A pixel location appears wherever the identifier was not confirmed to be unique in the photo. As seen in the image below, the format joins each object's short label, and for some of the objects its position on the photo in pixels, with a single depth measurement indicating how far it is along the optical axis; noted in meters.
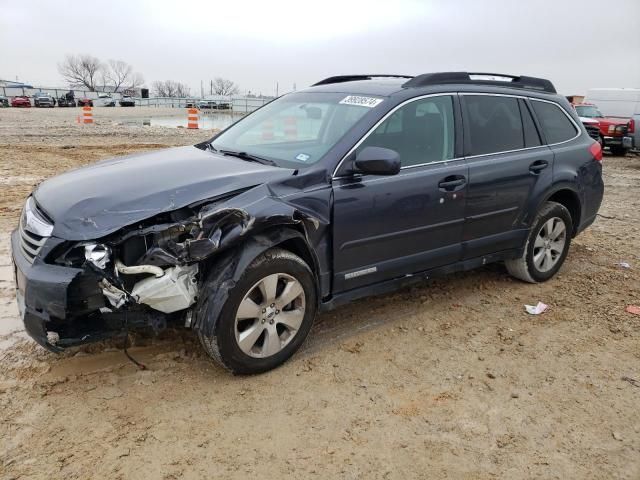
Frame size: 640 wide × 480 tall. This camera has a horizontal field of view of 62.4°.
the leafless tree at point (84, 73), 100.82
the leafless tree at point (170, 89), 115.55
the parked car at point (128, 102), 49.25
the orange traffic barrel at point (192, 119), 21.28
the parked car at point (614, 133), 16.70
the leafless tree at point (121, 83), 104.44
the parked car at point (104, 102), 52.47
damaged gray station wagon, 2.86
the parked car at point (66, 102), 49.50
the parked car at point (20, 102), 44.53
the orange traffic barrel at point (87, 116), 22.72
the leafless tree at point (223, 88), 111.96
